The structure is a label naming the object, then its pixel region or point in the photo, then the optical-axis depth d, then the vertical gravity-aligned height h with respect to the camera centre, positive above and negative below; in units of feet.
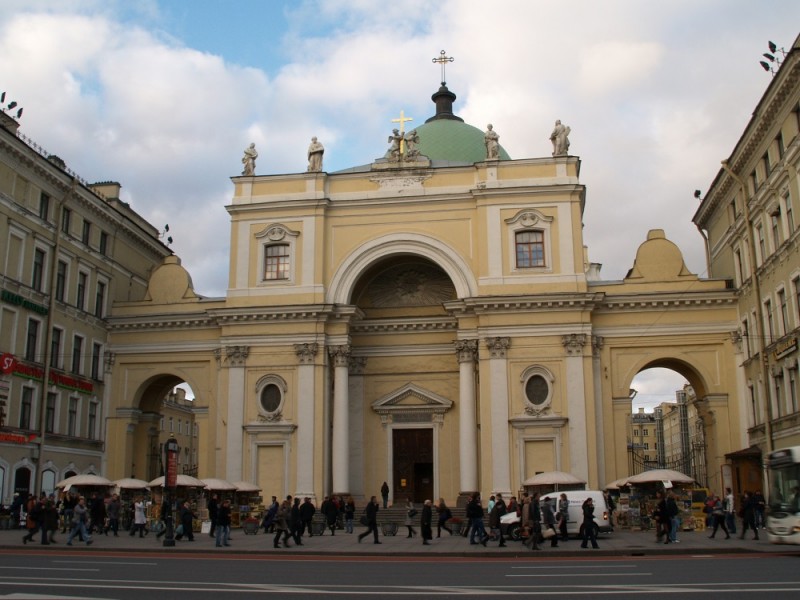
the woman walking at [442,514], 97.59 -2.34
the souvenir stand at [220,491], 113.91 +0.24
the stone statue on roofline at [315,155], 139.95 +52.62
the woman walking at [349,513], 111.04 -2.59
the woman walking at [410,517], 98.37 -2.84
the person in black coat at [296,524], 87.92 -3.08
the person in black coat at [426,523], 87.35 -2.96
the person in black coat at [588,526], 79.05 -2.96
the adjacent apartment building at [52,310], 118.93 +26.40
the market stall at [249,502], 120.37 -1.28
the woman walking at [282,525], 84.84 -3.06
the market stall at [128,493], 115.44 -0.01
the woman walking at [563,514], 89.20 -2.20
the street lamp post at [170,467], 89.76 +2.62
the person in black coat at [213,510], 96.73 -1.87
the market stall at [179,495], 111.14 -0.28
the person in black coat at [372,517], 88.74 -2.46
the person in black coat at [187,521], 92.48 -2.90
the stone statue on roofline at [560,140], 134.41 +52.93
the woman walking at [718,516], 86.45 -2.28
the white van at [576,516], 92.48 -2.46
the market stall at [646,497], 104.45 -0.56
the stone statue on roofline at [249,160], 142.00 +52.76
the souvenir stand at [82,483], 114.73 +1.27
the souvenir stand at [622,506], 110.63 -1.70
